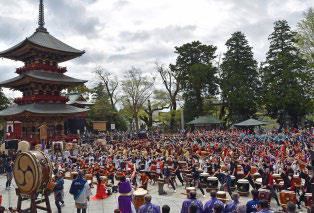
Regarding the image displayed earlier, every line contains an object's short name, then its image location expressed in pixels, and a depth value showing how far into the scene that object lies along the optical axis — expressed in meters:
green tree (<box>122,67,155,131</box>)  58.69
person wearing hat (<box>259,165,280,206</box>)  12.13
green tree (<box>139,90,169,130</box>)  61.34
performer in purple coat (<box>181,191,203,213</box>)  7.66
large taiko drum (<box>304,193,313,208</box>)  10.67
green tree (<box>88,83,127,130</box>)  57.31
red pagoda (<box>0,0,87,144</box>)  34.09
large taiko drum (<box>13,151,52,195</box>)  8.41
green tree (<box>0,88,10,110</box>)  48.44
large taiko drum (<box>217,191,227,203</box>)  9.98
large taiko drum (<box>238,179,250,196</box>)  13.58
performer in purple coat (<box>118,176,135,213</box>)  9.74
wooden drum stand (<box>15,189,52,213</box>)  8.66
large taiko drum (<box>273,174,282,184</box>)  13.26
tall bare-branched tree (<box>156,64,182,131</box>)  58.25
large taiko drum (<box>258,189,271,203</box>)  7.63
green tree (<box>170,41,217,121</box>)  50.59
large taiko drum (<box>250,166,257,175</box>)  14.91
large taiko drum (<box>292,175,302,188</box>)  12.36
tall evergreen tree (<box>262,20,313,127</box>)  40.00
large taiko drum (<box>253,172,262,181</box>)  13.50
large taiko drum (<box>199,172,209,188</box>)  14.80
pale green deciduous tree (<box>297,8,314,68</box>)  38.47
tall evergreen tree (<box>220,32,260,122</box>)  45.16
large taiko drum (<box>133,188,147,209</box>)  10.46
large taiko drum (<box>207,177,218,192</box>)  14.20
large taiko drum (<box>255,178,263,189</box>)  12.34
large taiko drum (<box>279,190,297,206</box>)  10.77
